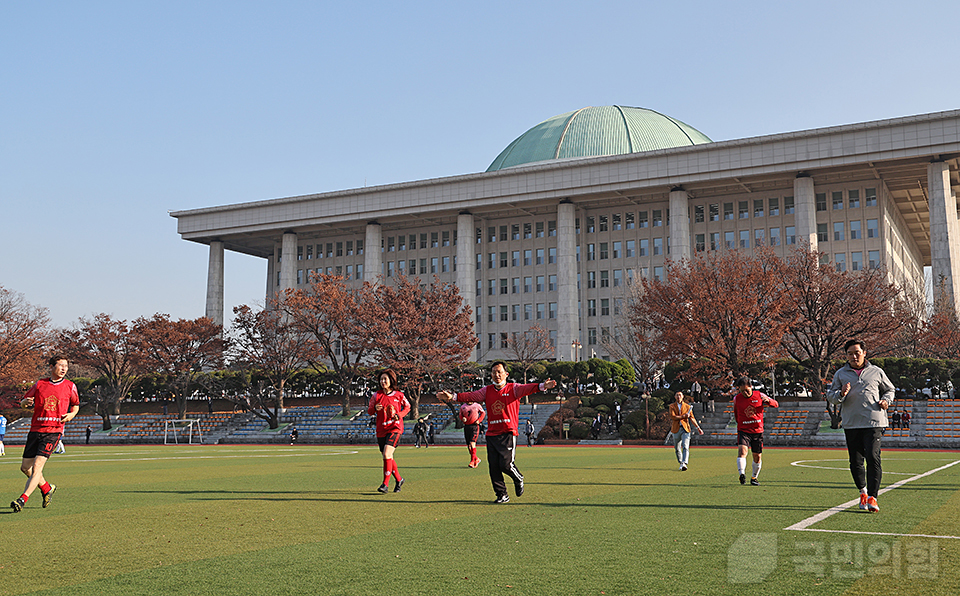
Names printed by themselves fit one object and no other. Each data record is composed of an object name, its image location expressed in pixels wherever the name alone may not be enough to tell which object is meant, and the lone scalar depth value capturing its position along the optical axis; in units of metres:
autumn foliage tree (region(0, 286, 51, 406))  61.66
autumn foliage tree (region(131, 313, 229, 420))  65.81
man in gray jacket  10.12
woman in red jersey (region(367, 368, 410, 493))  13.46
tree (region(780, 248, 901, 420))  45.03
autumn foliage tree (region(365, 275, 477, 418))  53.66
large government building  74.81
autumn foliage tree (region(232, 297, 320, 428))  61.34
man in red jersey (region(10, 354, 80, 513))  11.61
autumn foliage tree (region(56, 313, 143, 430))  65.56
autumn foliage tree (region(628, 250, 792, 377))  44.06
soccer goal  52.94
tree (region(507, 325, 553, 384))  76.50
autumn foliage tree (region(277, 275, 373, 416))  60.06
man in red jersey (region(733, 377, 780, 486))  15.16
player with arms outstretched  11.59
